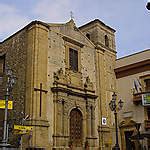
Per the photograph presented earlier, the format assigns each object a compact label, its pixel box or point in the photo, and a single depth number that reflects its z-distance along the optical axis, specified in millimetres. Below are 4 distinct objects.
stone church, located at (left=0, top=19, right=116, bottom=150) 14481
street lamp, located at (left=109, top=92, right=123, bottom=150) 13247
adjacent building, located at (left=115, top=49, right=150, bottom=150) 17873
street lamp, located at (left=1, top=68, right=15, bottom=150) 10338
